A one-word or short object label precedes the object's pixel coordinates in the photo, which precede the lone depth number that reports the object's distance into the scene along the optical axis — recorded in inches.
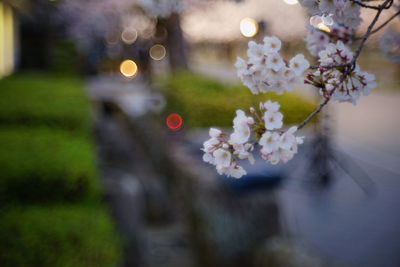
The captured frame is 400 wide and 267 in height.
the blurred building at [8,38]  403.9
